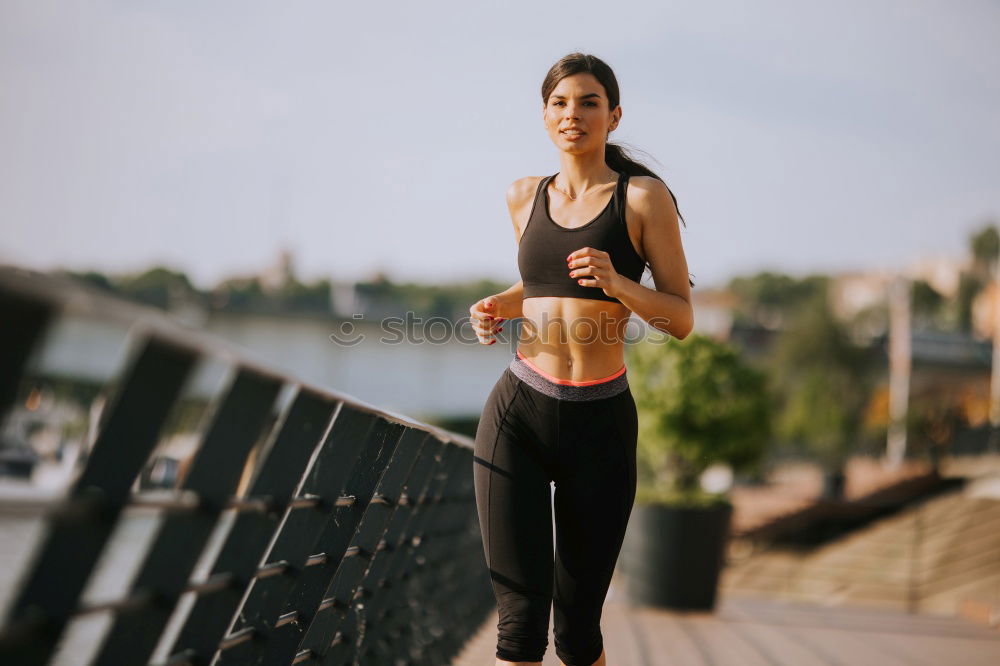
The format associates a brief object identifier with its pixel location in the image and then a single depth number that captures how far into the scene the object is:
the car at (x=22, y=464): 18.55
